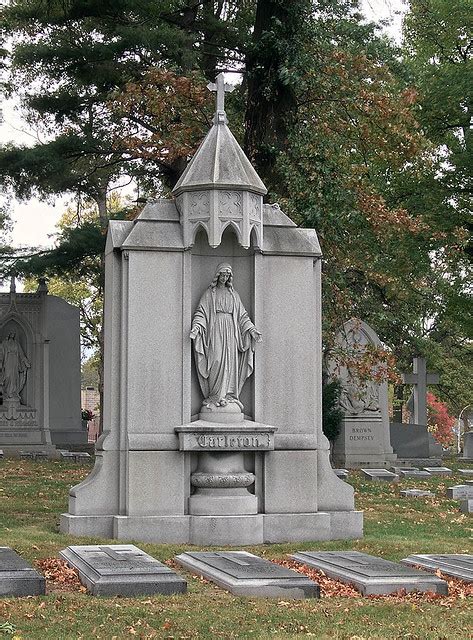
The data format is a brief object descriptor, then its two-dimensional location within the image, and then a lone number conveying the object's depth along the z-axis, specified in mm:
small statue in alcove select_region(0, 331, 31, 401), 28641
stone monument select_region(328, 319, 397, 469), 25469
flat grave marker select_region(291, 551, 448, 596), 8445
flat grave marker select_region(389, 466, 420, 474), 22998
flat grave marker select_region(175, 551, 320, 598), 8172
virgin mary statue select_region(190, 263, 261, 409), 12289
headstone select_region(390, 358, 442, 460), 28828
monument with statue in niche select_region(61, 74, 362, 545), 11992
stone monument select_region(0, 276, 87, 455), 28547
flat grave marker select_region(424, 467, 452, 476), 22891
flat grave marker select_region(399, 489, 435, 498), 17594
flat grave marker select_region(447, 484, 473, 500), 17531
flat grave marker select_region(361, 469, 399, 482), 20703
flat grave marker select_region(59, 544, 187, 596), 7973
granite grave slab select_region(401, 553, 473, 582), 9078
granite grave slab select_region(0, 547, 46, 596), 7898
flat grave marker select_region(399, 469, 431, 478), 21953
